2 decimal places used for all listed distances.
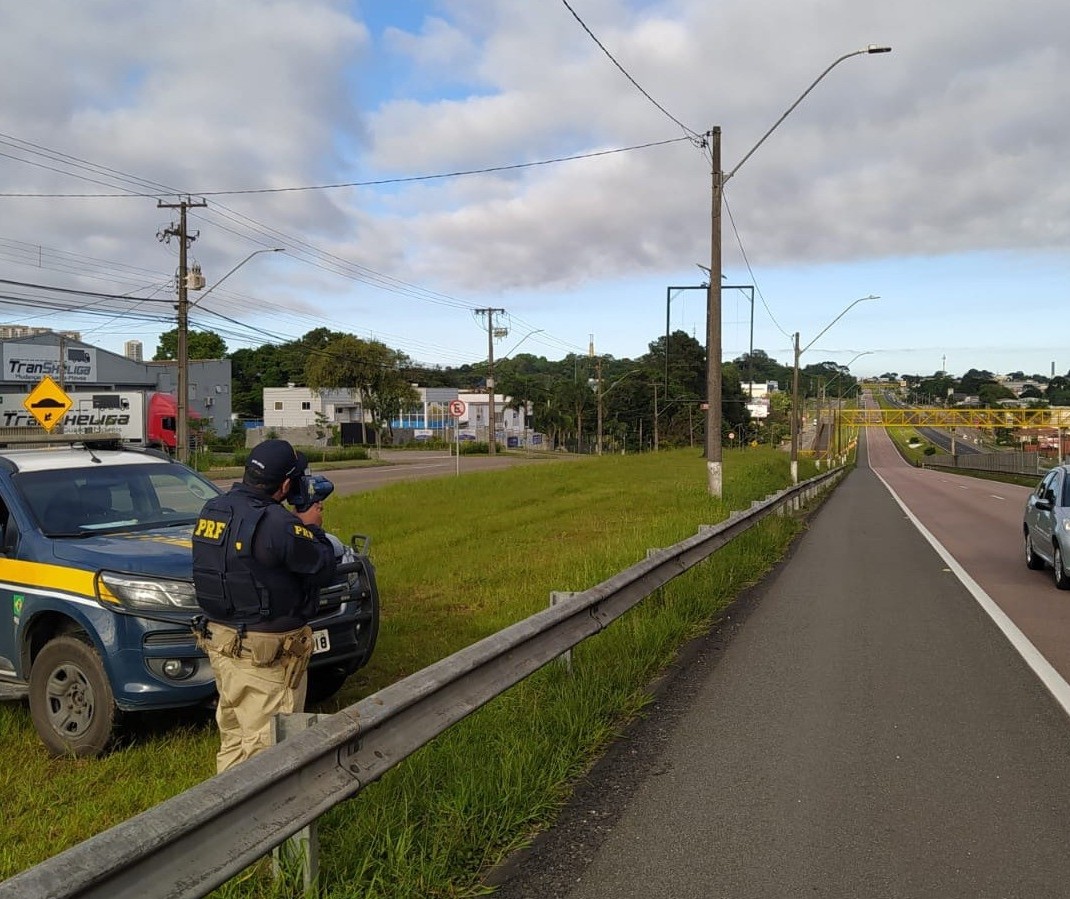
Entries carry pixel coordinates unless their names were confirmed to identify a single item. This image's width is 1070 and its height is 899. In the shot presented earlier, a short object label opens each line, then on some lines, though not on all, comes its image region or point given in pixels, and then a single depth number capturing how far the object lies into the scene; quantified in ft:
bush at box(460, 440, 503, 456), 260.62
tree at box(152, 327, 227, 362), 404.79
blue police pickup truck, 17.49
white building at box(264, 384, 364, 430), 324.19
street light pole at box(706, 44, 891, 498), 67.21
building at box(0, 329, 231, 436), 194.49
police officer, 13.56
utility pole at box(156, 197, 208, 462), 112.06
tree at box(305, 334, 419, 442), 256.52
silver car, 38.63
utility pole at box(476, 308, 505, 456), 224.74
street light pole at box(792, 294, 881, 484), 145.51
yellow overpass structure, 365.61
